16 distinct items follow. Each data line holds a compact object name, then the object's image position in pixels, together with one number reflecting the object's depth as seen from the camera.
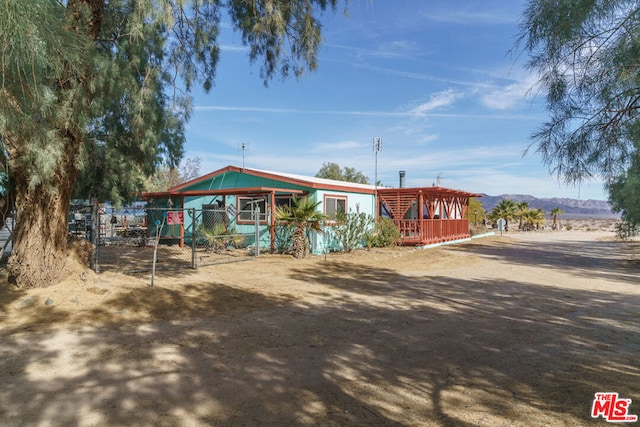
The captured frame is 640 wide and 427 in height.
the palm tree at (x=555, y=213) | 47.06
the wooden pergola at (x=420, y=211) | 18.14
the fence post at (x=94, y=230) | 8.67
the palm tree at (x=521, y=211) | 43.00
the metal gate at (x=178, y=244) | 11.55
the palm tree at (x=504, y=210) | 41.97
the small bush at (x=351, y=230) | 15.48
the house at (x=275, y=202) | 15.08
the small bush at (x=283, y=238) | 14.61
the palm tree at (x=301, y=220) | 13.46
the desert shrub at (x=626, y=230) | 15.19
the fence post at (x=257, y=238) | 13.22
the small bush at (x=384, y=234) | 17.17
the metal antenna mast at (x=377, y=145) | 20.75
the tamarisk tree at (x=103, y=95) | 4.96
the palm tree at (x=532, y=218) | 43.03
